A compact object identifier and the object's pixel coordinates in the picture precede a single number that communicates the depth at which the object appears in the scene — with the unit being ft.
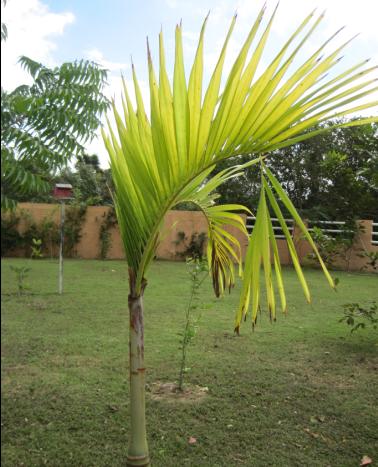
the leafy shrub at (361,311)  8.97
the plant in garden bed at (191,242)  29.86
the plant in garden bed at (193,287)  7.46
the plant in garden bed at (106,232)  23.62
